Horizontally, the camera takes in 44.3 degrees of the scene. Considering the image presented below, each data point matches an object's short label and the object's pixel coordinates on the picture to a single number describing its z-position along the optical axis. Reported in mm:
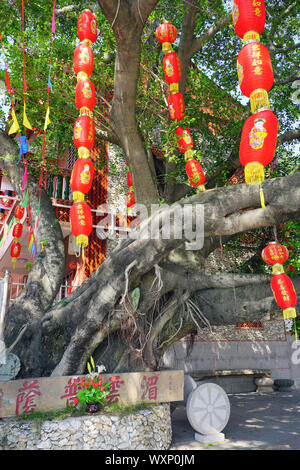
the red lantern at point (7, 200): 8807
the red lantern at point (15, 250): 8672
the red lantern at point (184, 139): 6047
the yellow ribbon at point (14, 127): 5326
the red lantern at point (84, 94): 5321
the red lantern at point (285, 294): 4609
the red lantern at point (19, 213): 8188
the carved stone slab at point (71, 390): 4316
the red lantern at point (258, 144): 3619
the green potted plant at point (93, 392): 4465
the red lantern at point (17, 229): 8523
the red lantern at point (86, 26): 5406
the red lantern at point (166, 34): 5848
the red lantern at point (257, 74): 3637
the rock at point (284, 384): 10188
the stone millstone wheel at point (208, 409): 5230
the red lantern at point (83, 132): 5270
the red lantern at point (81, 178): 5160
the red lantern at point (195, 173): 5824
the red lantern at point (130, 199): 7373
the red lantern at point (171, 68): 5824
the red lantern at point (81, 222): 5008
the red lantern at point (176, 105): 5956
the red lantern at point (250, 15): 3748
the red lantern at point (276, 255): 4761
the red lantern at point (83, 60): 5332
